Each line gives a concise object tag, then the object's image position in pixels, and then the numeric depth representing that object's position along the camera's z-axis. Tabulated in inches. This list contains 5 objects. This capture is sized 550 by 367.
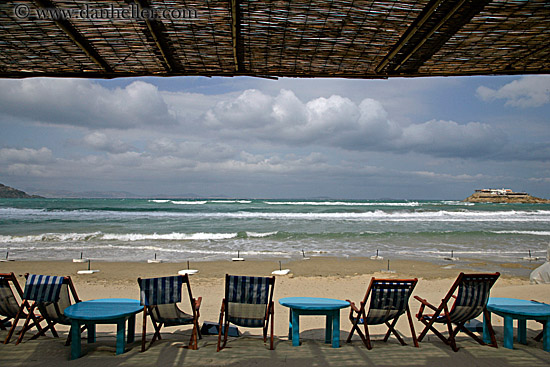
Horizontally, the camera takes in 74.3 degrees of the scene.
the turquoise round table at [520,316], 150.4
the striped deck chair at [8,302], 152.5
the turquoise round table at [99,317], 136.2
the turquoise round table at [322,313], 151.6
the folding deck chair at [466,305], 150.9
